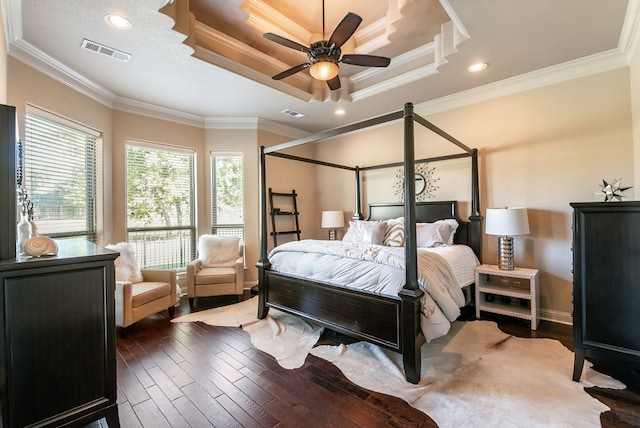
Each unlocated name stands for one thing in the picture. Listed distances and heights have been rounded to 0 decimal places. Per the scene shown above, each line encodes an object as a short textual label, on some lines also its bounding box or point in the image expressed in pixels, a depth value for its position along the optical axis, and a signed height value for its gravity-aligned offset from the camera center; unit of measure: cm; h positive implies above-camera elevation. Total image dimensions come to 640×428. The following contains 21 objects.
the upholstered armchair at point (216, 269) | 392 -77
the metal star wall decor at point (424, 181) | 423 +50
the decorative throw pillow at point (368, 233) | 376 -25
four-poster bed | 215 -75
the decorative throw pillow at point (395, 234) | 370 -27
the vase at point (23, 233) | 162 -8
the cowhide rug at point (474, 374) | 177 -127
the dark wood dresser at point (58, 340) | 135 -63
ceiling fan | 229 +145
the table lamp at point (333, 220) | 506 -9
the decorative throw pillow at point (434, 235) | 362 -28
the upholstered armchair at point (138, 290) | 293 -82
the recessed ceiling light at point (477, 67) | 314 +167
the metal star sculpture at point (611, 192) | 235 +16
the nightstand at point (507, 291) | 304 -91
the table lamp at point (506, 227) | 312 -16
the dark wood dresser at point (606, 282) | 186 -50
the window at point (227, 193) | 489 +42
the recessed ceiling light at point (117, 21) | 232 +168
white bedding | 227 -53
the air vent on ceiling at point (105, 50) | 267 +168
